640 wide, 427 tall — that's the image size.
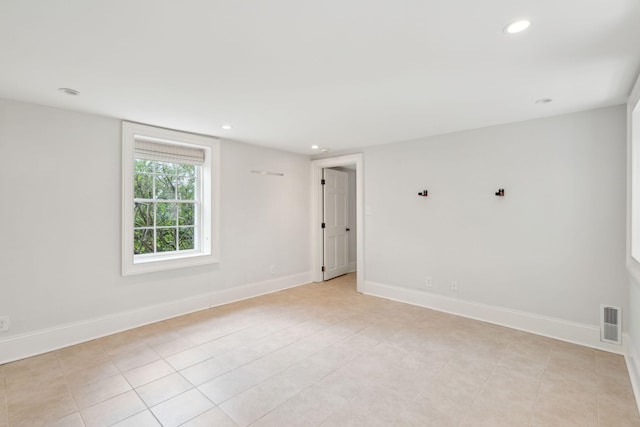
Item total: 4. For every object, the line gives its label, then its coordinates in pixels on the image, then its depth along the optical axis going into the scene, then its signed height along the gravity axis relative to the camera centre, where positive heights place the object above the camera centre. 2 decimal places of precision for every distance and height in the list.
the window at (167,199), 3.32 +0.21
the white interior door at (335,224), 5.51 -0.17
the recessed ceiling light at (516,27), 1.57 +1.01
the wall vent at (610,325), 2.76 -1.04
